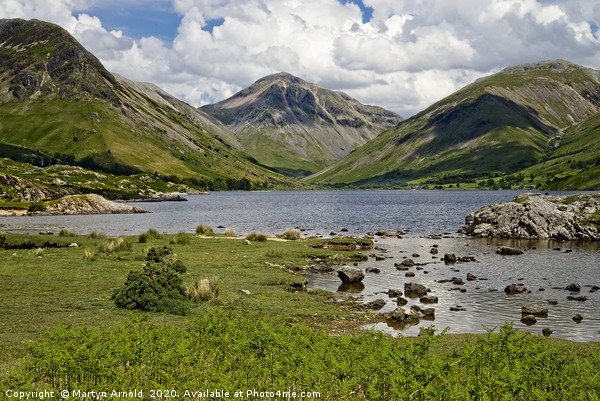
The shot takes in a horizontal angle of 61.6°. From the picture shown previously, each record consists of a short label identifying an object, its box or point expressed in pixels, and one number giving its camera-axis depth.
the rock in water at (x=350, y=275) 51.56
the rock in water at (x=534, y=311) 39.47
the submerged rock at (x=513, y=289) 48.02
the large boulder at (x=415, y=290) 46.78
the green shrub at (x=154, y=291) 33.50
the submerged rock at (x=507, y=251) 76.50
